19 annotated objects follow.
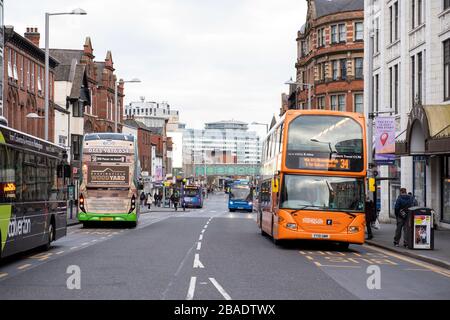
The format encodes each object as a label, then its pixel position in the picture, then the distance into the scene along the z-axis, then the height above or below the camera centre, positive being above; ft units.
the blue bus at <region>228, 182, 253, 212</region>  246.27 -9.62
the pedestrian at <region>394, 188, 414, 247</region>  77.30 -4.13
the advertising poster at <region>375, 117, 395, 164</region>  97.34 +4.33
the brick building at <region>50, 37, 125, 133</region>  250.57 +29.75
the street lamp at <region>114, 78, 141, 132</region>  153.69 +17.88
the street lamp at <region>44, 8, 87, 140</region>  107.61 +17.37
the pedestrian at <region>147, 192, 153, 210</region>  232.41 -9.73
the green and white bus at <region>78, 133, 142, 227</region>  105.40 -1.59
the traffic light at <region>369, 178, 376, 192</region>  82.94 -1.73
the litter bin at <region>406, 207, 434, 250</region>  72.90 -5.87
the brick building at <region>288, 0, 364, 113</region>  224.53 +35.02
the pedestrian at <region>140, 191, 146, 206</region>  280.27 -10.58
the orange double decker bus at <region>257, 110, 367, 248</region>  71.31 -0.72
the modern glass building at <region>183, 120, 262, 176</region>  542.16 +6.08
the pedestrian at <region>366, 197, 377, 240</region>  89.56 -5.59
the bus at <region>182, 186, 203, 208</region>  276.21 -10.41
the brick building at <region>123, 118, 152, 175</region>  346.74 +13.80
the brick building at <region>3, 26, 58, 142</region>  160.35 +19.68
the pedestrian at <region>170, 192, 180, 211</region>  240.32 -9.69
